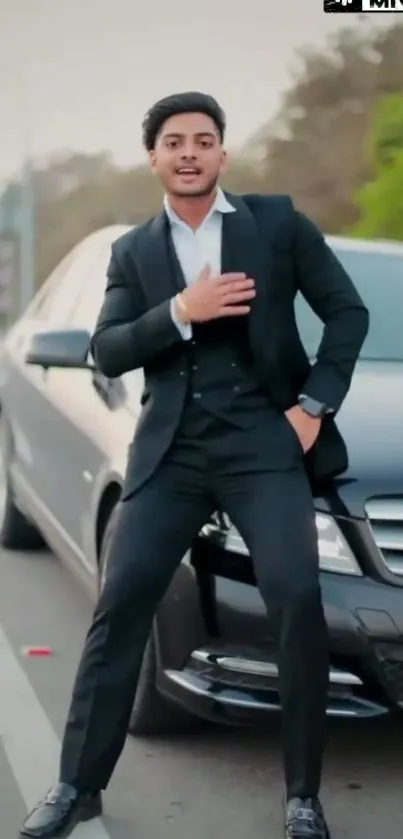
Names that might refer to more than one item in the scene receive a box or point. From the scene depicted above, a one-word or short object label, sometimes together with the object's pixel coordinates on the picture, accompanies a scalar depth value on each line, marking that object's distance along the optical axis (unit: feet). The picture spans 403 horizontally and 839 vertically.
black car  10.67
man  10.23
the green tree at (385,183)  50.08
